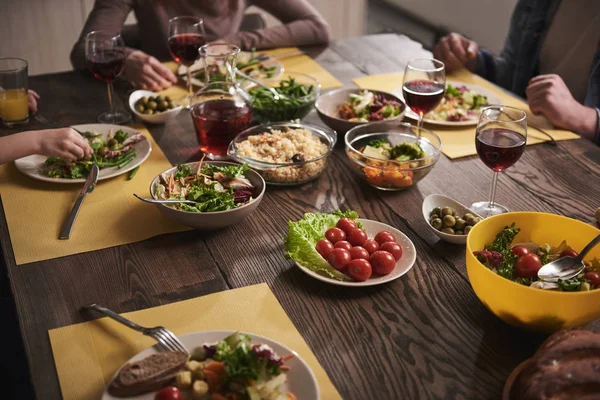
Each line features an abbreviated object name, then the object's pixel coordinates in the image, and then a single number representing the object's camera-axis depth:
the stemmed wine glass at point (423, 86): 1.75
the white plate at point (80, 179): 1.65
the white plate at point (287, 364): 0.98
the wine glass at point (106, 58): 1.94
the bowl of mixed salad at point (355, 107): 1.90
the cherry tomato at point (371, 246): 1.33
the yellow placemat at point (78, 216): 1.41
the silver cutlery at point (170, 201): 1.41
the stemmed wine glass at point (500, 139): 1.43
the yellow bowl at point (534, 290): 1.06
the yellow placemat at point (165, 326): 1.05
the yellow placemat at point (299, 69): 2.23
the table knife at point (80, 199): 1.44
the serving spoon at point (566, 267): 1.16
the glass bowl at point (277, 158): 1.63
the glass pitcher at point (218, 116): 1.76
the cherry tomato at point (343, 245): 1.32
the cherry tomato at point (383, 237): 1.36
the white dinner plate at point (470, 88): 1.95
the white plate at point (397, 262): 1.25
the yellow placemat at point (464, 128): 1.85
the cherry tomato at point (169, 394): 0.96
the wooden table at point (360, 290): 1.08
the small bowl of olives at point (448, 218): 1.41
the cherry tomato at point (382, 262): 1.27
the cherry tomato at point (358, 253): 1.29
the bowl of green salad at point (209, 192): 1.41
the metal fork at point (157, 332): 1.07
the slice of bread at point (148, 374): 0.98
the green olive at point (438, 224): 1.44
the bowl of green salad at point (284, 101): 1.93
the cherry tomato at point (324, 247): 1.31
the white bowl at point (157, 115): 1.96
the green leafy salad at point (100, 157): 1.67
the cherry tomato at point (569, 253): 1.21
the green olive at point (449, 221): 1.43
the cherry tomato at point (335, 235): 1.35
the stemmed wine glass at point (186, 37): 2.18
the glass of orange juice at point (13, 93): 1.97
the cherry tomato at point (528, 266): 1.17
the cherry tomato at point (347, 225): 1.38
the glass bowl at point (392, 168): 1.60
